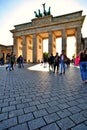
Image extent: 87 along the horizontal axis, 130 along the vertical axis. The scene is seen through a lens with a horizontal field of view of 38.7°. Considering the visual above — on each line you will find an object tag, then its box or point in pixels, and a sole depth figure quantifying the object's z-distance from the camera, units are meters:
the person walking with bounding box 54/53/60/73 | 12.20
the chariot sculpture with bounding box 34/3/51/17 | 42.85
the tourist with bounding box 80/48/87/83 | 6.82
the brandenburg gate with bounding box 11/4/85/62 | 36.06
